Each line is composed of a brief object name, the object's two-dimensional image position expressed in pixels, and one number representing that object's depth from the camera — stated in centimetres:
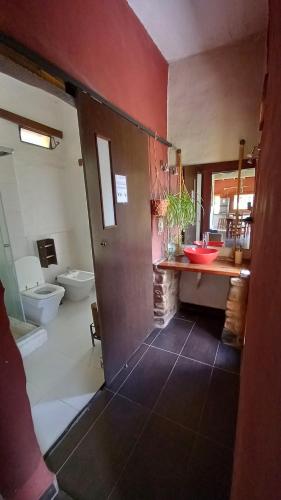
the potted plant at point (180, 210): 210
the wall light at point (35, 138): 253
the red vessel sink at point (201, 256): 212
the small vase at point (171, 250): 244
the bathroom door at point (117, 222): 134
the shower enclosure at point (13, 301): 210
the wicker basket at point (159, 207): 201
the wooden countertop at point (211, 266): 195
